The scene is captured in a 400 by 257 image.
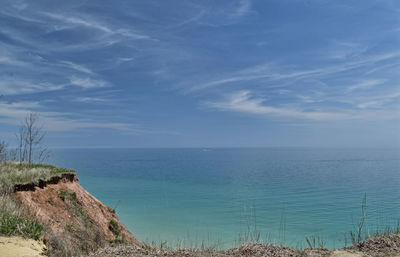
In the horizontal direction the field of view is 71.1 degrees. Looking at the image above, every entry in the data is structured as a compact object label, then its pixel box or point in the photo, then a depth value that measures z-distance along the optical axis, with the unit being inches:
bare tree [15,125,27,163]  792.3
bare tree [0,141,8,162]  709.3
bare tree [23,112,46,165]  763.1
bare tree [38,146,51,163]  847.6
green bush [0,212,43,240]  280.2
